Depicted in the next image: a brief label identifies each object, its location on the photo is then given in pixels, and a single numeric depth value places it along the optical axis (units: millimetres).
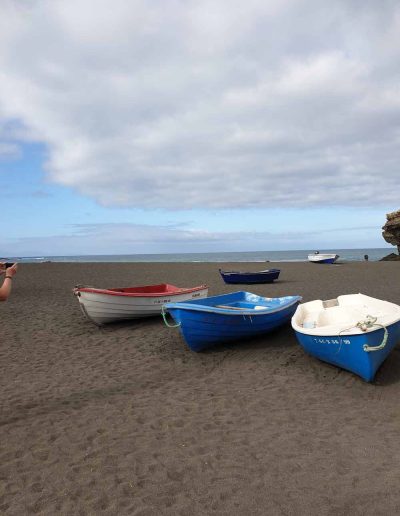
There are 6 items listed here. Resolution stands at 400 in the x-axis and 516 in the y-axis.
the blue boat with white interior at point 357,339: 7695
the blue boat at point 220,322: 10219
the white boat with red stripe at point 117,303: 13328
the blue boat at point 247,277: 26625
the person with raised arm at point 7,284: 5331
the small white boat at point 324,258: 48591
